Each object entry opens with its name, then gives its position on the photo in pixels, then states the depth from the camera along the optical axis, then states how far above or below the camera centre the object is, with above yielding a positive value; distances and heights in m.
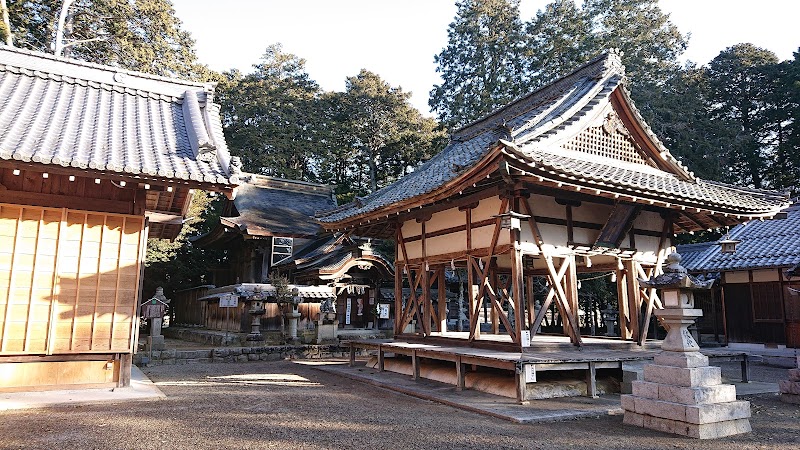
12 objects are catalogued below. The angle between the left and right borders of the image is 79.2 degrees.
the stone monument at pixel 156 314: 14.73 -0.48
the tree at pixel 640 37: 33.41 +18.88
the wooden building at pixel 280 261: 21.47 +1.82
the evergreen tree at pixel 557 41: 34.34 +19.02
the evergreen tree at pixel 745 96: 31.86 +14.57
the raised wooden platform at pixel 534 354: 7.92 -0.95
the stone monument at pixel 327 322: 19.27 -0.86
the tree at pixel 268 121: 36.56 +13.92
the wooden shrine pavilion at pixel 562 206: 9.02 +2.11
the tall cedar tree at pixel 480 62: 36.47 +18.93
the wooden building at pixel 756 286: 16.97 +0.76
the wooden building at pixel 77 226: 7.55 +1.17
